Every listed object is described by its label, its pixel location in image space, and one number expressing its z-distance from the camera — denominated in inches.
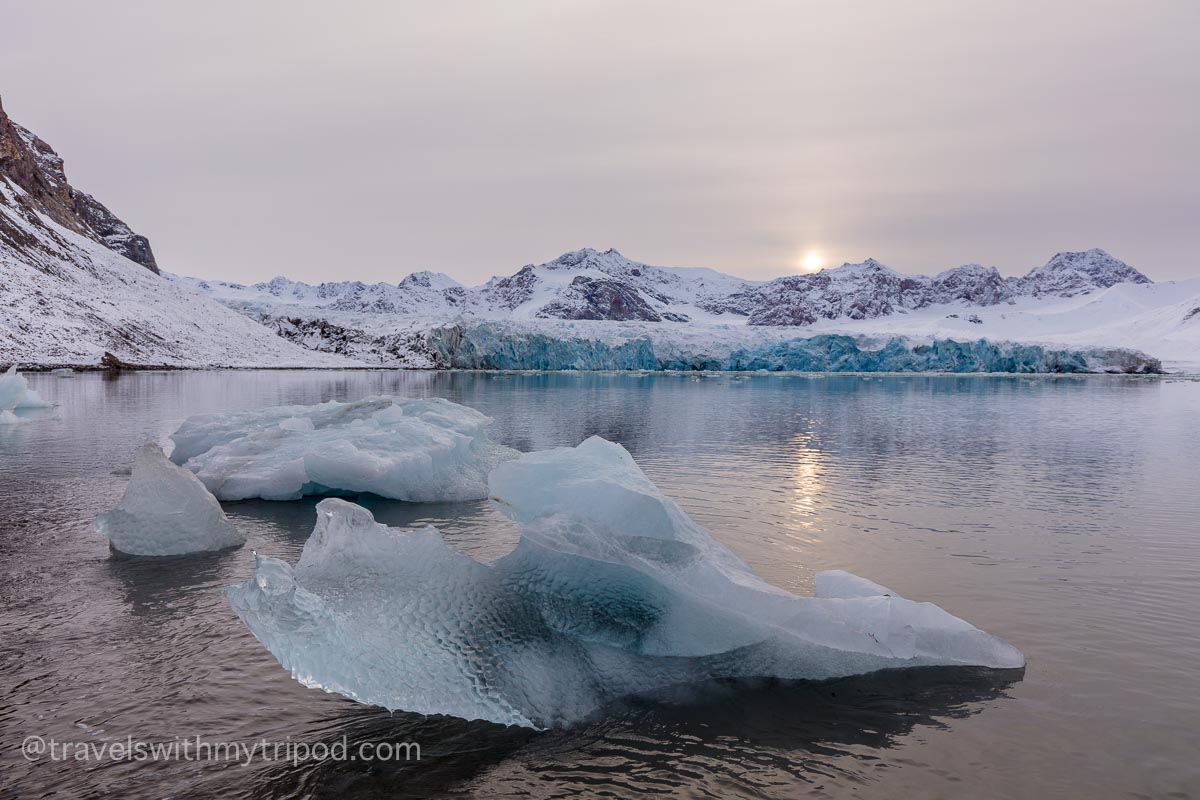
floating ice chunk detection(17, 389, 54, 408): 1236.5
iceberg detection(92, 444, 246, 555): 358.9
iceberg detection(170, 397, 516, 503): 505.0
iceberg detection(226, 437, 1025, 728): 208.5
